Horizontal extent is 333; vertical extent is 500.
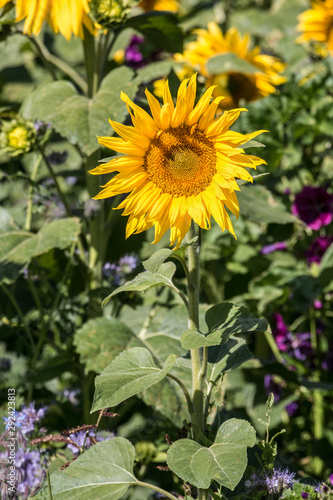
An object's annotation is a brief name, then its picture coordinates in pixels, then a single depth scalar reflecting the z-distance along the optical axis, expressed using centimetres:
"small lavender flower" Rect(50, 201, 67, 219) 132
